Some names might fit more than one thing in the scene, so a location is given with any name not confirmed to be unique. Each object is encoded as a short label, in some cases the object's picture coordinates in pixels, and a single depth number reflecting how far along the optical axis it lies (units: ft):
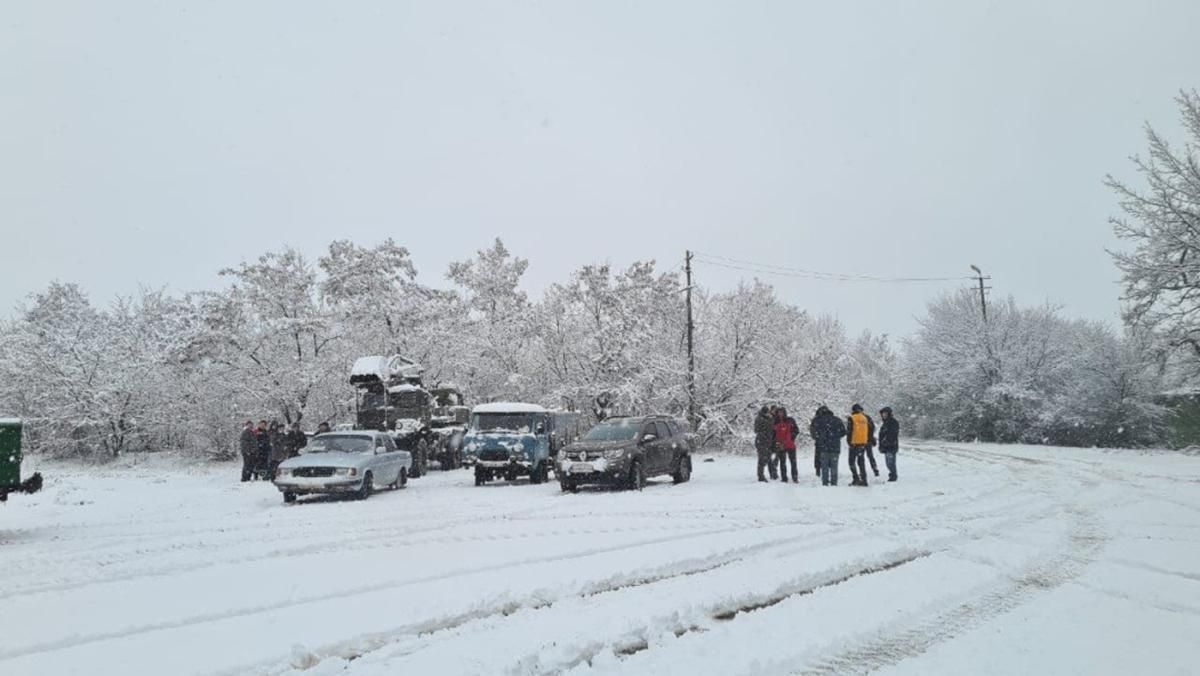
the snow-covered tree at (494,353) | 131.75
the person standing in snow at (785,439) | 58.85
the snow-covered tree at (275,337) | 121.70
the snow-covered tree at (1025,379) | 113.70
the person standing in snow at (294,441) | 71.51
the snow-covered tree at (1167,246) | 82.38
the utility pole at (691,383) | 115.34
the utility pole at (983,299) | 142.39
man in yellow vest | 54.34
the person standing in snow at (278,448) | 71.92
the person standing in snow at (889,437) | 55.93
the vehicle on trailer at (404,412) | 80.74
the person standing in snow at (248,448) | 71.51
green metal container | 38.91
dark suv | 55.31
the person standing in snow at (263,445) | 72.64
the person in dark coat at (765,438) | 60.29
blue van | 64.54
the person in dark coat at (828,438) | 55.88
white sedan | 52.29
